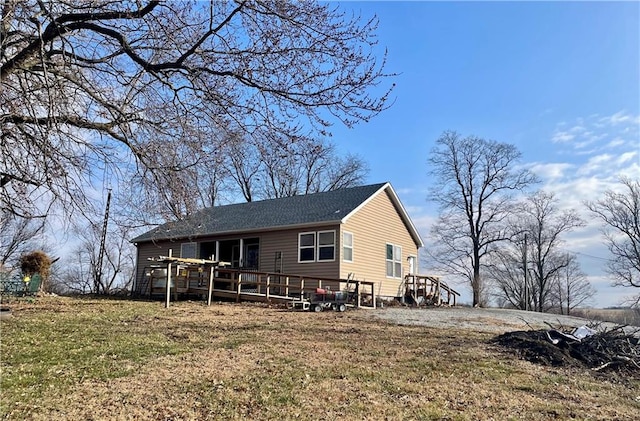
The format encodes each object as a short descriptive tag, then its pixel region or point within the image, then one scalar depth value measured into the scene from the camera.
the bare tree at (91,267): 39.50
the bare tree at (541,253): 39.47
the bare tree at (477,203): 33.09
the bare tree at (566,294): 47.83
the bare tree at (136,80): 5.95
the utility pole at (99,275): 26.64
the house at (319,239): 18.53
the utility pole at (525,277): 37.22
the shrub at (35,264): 17.66
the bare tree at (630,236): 35.41
